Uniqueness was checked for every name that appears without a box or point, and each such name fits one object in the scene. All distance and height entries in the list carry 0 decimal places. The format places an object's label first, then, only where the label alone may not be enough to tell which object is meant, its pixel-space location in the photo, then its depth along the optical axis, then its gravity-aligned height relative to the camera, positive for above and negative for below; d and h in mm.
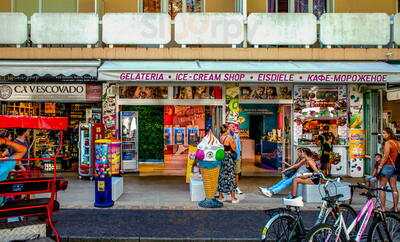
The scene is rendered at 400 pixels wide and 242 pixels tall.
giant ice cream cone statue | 11344 -878
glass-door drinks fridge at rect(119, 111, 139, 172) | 17156 -618
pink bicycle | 7008 -1424
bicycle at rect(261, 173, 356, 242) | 7344 -1344
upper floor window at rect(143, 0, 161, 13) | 17147 +3582
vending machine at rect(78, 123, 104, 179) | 15727 -679
